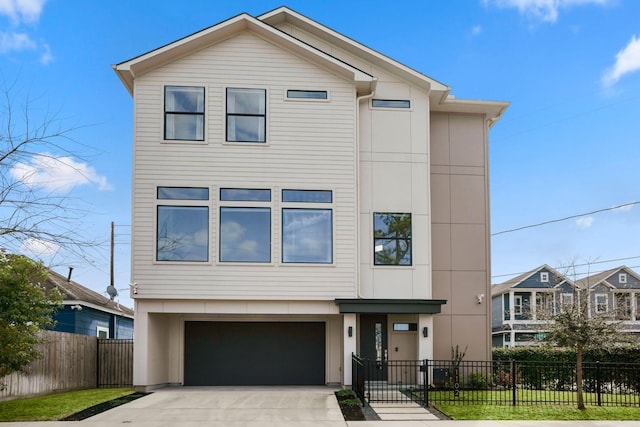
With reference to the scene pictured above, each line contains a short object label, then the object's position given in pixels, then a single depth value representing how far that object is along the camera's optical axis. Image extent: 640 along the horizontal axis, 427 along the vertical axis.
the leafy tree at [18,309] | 12.01
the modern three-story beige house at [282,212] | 16.66
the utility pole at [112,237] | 28.33
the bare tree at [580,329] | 13.66
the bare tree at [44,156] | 9.34
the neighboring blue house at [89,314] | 22.38
